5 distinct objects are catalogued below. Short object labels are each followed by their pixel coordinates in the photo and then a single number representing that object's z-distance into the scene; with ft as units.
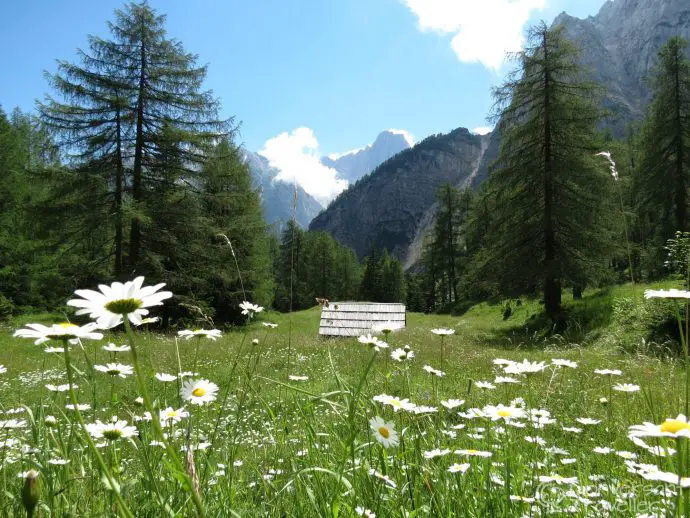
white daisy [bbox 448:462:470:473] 4.32
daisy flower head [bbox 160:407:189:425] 4.96
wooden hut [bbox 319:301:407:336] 44.57
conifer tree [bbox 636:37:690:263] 71.97
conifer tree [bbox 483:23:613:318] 50.11
